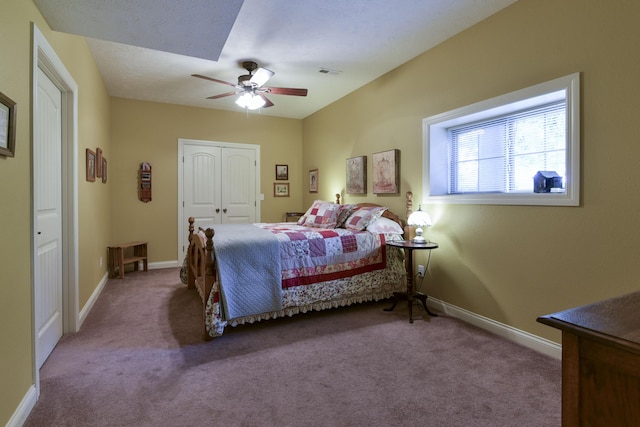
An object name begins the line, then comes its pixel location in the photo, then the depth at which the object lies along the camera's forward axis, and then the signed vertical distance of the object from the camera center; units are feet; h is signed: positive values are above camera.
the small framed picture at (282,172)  19.93 +2.25
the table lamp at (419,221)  10.53 -0.40
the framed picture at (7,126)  4.80 +1.28
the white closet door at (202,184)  17.65 +1.40
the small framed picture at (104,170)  13.53 +1.67
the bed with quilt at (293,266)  8.69 -1.77
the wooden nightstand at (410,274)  10.02 -2.16
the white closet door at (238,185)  18.57 +1.37
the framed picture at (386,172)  12.46 +1.47
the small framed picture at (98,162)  12.06 +1.78
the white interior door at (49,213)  7.29 -0.10
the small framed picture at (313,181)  18.60 +1.65
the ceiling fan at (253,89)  11.66 +4.56
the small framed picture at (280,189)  19.89 +1.23
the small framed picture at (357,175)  14.40 +1.55
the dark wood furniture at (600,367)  2.15 -1.12
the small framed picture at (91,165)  10.60 +1.48
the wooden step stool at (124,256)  15.03 -2.33
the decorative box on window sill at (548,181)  8.14 +0.69
